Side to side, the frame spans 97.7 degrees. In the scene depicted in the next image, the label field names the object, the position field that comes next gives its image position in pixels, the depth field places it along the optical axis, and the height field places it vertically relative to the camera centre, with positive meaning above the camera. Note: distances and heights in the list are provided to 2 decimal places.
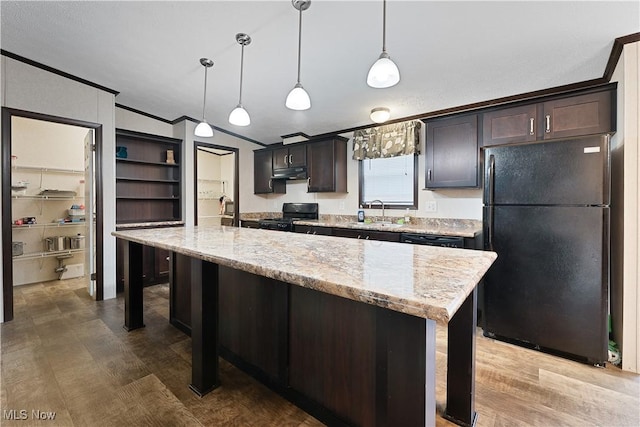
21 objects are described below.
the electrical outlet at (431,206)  3.47 +0.07
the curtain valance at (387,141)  3.48 +0.94
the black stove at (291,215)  4.24 -0.05
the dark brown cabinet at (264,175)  4.91 +0.67
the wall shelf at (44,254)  3.76 -0.59
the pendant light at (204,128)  2.61 +0.79
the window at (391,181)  3.68 +0.43
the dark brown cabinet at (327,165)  4.09 +0.70
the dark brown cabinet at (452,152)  2.91 +0.65
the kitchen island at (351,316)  0.86 -0.47
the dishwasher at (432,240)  2.68 -0.28
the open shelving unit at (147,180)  4.12 +0.50
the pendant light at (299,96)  1.79 +0.74
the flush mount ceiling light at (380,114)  3.30 +1.17
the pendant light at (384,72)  1.42 +0.72
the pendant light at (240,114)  2.18 +0.77
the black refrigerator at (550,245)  1.98 -0.25
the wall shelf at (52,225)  3.73 -0.18
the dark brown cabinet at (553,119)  2.32 +0.84
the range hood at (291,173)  4.38 +0.64
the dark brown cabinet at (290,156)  4.42 +0.91
